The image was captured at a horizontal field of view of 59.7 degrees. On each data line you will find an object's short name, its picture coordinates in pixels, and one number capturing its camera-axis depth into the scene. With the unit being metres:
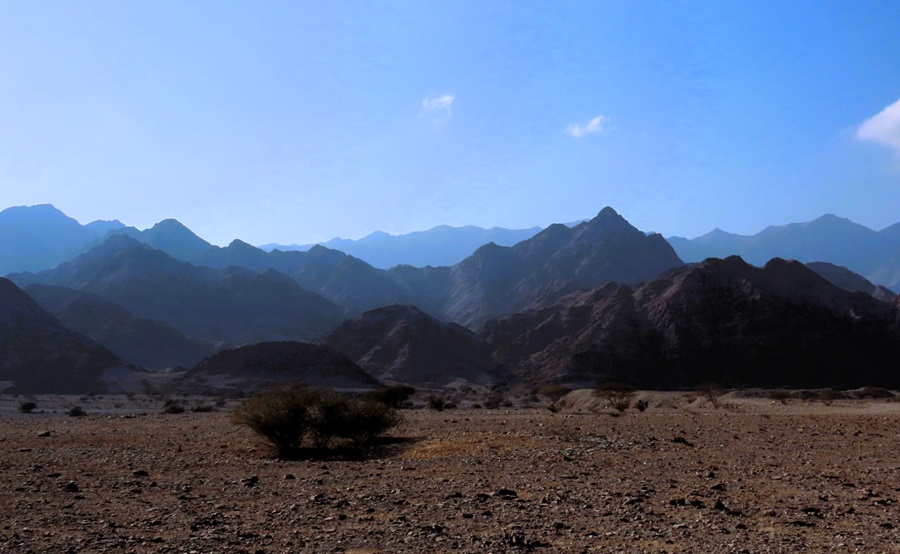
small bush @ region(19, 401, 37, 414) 49.00
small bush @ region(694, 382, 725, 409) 45.47
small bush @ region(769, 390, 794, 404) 49.87
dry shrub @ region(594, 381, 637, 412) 47.00
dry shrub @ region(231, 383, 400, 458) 20.41
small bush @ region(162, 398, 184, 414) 46.24
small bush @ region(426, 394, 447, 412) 44.62
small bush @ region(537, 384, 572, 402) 64.12
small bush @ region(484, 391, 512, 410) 53.84
